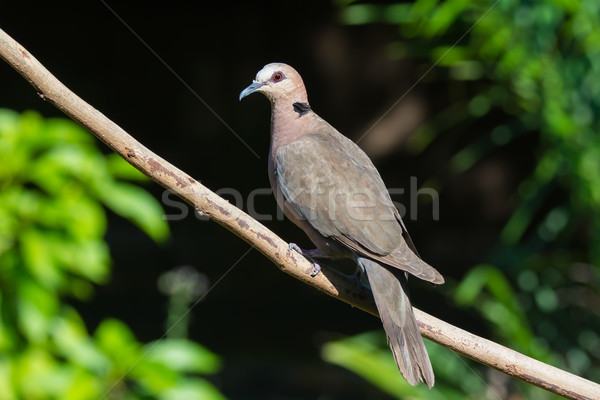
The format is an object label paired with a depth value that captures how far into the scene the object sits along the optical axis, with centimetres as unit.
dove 428
